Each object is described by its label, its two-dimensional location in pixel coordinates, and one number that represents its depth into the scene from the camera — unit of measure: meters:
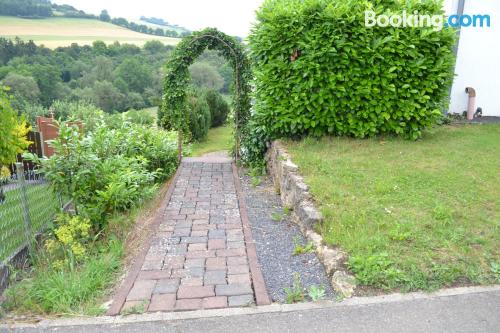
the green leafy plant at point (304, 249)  3.69
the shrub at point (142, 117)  17.88
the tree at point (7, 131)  4.77
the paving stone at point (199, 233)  4.18
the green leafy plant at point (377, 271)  3.02
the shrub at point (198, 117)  16.92
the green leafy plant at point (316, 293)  2.94
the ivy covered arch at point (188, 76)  7.66
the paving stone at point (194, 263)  3.50
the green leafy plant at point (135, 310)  2.79
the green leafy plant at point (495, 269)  3.11
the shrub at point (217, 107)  20.66
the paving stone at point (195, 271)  3.32
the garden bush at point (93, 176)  4.27
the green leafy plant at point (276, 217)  4.67
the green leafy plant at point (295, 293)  2.93
